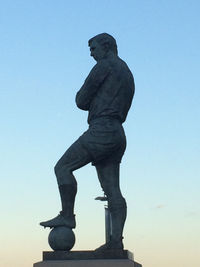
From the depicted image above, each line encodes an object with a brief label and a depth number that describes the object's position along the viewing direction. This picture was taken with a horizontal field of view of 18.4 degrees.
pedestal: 9.77
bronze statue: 10.33
